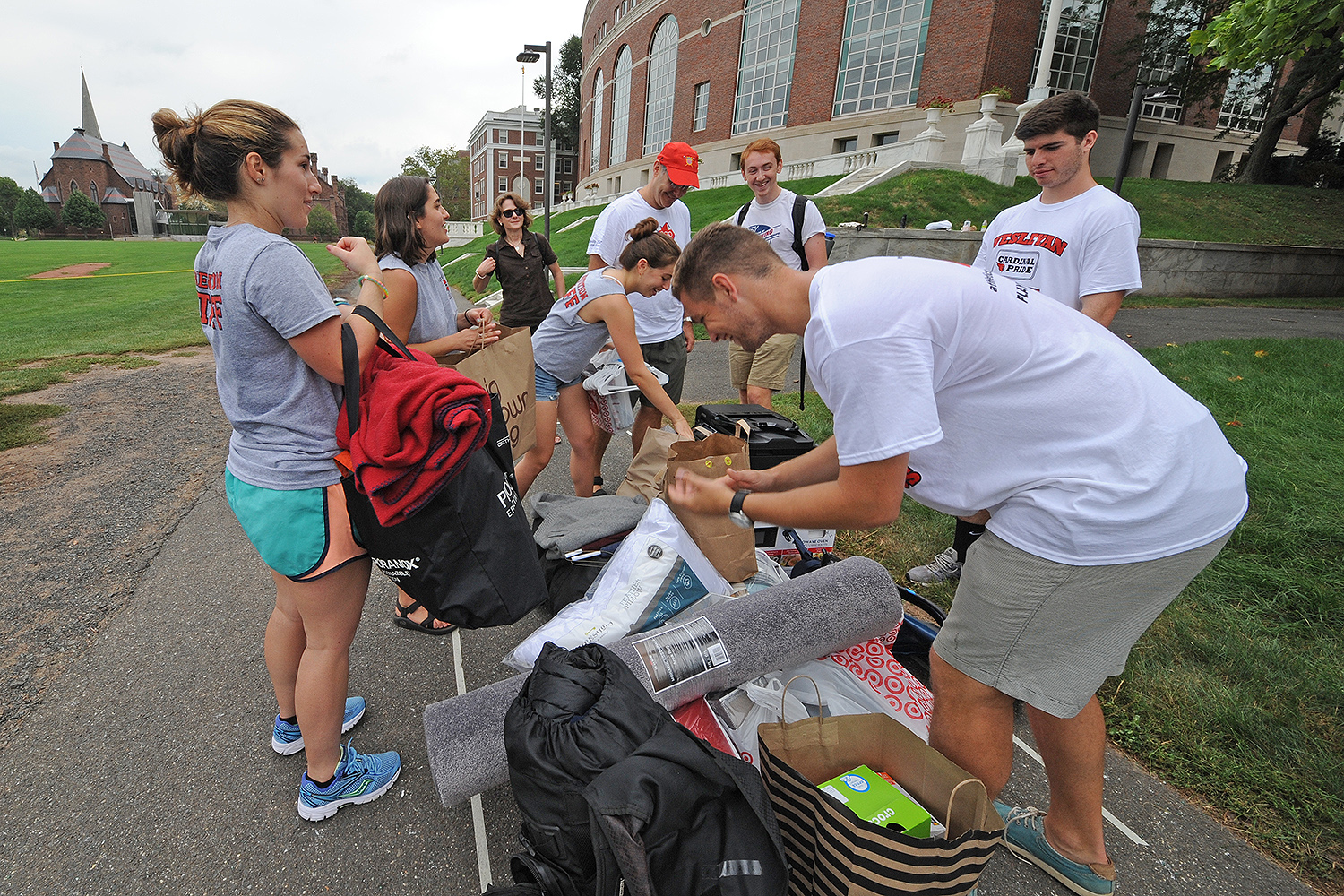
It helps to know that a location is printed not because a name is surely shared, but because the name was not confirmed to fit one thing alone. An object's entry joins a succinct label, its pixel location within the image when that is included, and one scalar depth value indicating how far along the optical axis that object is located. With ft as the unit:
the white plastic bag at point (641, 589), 8.01
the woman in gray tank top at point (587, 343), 11.50
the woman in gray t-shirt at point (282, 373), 5.38
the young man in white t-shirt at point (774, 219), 15.97
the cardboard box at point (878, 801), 5.27
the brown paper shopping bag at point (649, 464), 11.98
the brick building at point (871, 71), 74.43
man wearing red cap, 14.28
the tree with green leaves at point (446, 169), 240.94
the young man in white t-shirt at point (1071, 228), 9.55
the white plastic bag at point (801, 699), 6.98
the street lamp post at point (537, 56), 52.65
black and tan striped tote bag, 4.52
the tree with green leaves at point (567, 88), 234.99
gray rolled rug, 6.48
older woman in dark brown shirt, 20.74
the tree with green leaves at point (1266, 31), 22.50
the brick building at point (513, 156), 266.57
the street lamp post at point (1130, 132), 27.92
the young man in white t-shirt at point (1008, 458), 4.57
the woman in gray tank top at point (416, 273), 9.17
